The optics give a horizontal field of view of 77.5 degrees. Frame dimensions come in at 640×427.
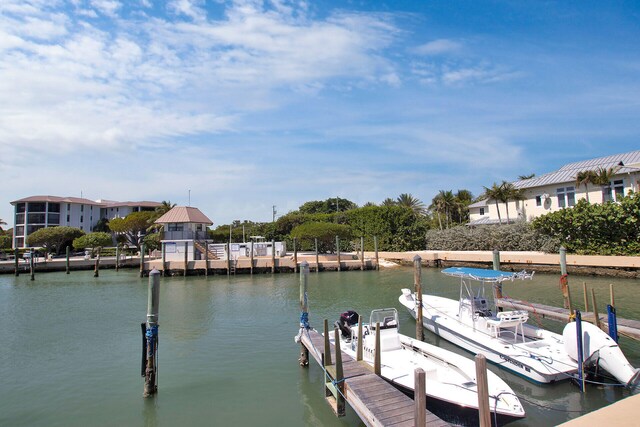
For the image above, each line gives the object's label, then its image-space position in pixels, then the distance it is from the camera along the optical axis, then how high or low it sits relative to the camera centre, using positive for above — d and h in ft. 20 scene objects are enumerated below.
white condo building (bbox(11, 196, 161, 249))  256.11 +24.33
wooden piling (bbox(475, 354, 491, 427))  18.72 -7.51
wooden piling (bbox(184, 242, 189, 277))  125.31 -5.24
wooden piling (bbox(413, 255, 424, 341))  46.75 -7.54
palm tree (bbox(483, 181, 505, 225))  154.20 +15.99
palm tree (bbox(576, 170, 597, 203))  124.60 +16.76
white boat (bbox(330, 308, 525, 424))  27.89 -11.04
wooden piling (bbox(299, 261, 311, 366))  41.90 -8.01
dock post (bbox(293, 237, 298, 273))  131.85 -7.87
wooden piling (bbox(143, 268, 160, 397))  35.06 -8.51
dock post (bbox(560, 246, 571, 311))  53.01 -7.61
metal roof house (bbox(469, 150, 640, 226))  124.88 +14.42
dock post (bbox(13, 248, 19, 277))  131.34 -5.59
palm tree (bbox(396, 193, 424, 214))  250.37 +21.67
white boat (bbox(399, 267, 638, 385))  33.99 -10.91
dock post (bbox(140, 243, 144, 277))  125.57 -6.22
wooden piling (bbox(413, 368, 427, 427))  19.26 -7.92
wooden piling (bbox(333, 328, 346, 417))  29.84 -10.74
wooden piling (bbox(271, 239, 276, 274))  131.34 -7.72
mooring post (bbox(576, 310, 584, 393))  34.30 -10.66
